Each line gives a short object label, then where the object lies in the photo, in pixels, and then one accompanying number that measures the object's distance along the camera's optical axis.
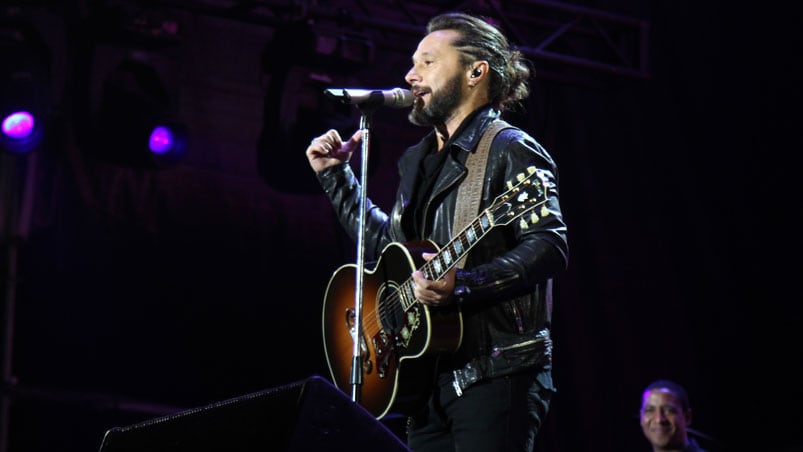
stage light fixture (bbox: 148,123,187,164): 13.72
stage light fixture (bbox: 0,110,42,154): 12.66
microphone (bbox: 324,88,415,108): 6.94
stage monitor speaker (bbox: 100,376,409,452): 4.50
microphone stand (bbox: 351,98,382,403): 6.36
